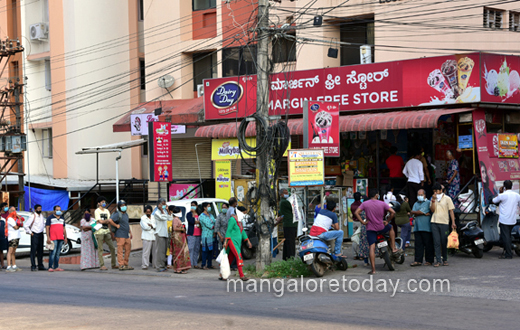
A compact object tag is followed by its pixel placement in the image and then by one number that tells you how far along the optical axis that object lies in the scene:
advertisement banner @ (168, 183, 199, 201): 23.67
